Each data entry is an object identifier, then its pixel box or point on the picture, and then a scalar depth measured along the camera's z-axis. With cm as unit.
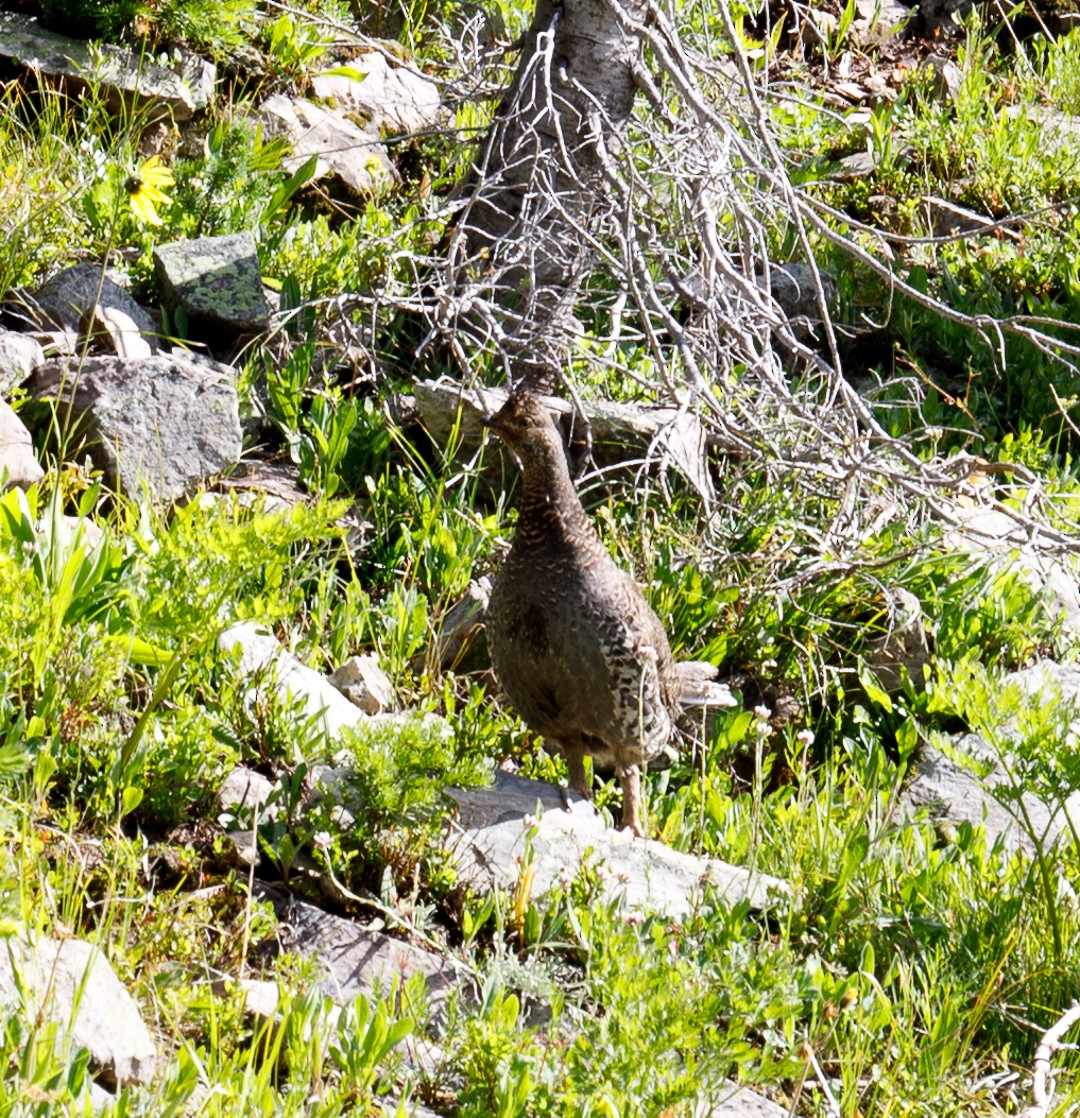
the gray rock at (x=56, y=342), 1204
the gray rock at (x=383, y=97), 1639
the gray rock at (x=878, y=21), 2092
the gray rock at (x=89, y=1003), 618
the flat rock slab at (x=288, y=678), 936
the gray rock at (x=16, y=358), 1141
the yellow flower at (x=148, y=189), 1168
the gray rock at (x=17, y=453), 1017
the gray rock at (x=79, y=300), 1239
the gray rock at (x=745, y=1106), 752
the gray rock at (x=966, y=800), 1133
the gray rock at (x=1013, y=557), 1268
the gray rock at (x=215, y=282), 1291
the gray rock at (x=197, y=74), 1472
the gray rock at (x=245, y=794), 857
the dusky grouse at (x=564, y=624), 987
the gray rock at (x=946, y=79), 1962
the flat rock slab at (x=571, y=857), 869
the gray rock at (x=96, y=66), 1407
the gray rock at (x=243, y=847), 836
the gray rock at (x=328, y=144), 1523
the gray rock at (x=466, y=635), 1184
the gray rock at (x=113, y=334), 1217
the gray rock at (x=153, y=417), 1123
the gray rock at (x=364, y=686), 1062
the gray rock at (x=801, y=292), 1642
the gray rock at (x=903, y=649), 1261
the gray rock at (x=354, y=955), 778
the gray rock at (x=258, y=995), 699
